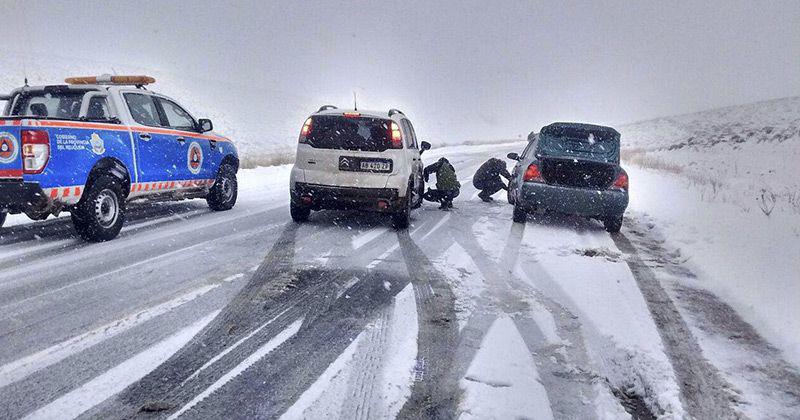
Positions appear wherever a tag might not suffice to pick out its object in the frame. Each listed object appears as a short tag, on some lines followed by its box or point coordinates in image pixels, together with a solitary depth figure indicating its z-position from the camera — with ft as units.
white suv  24.79
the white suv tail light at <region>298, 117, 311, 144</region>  25.71
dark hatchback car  27.73
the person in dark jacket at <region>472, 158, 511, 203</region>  39.24
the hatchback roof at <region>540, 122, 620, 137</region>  30.35
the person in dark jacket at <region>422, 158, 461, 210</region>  34.32
